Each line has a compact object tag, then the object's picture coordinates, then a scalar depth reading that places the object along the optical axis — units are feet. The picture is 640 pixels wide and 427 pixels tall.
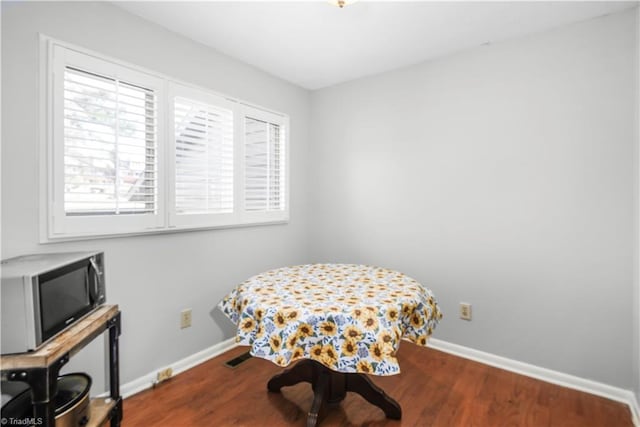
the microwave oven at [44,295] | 3.51
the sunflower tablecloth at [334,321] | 4.57
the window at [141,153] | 5.48
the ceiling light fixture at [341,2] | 5.61
